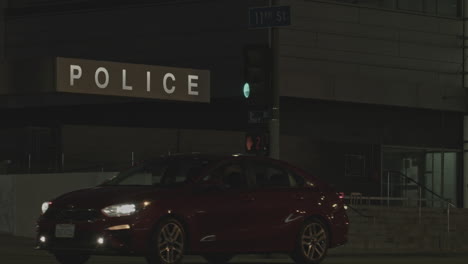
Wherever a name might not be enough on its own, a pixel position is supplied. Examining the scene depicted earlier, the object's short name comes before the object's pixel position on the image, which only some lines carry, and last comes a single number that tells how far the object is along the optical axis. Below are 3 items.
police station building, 41.69
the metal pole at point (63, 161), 39.49
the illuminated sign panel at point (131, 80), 40.16
